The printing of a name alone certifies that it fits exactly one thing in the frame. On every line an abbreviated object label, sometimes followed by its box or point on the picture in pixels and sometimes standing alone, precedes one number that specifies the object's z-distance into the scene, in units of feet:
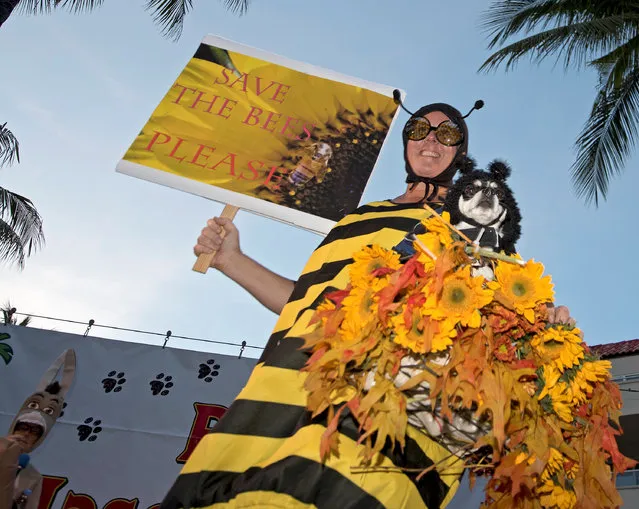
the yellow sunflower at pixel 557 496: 4.62
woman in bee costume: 4.38
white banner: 20.34
